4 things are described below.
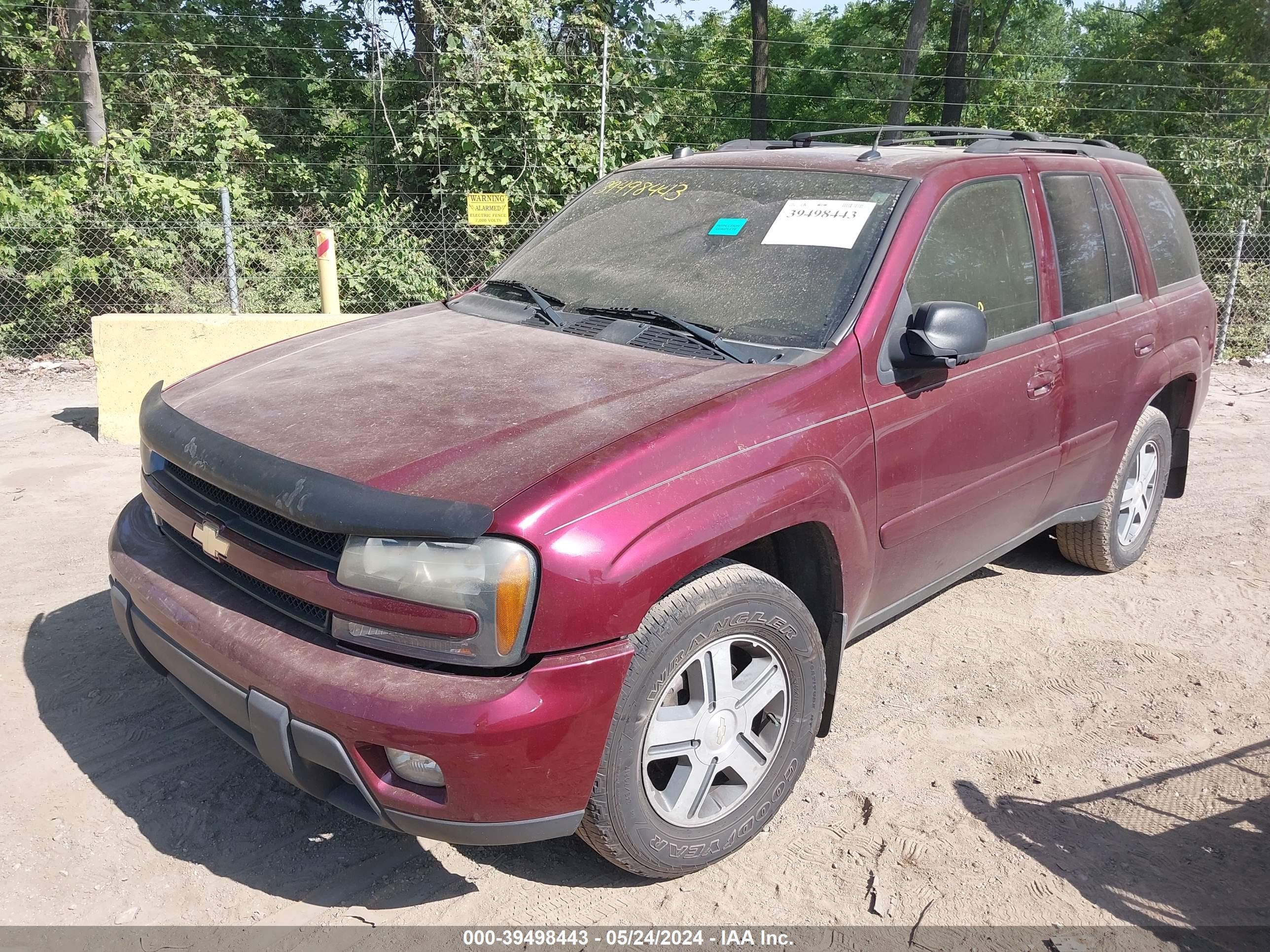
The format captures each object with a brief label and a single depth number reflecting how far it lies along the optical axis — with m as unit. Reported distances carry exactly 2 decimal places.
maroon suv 2.21
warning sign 9.50
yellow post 7.54
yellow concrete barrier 6.59
